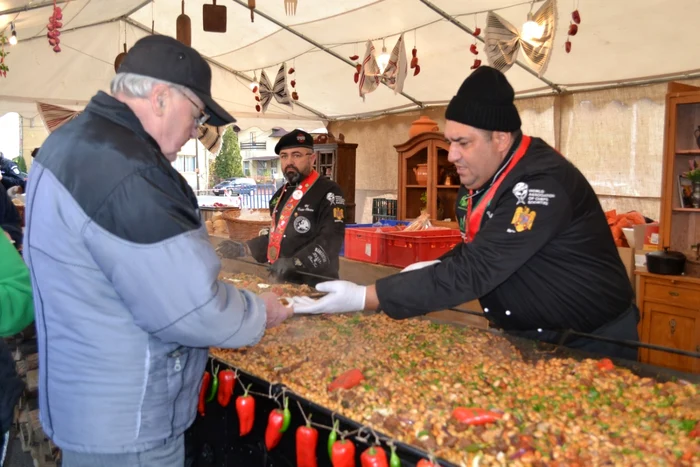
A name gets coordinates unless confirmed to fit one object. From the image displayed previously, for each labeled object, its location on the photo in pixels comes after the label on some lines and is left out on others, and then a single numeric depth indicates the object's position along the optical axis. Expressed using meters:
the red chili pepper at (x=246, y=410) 2.03
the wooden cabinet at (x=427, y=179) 7.14
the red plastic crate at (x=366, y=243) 6.16
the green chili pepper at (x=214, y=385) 2.29
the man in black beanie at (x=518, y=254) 2.06
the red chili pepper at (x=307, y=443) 1.73
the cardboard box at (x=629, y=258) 5.01
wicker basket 6.39
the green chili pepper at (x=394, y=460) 1.47
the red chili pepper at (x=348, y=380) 1.88
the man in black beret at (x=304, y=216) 4.07
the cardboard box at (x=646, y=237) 5.00
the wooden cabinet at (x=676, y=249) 4.45
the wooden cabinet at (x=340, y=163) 8.61
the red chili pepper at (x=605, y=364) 1.93
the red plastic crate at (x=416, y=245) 5.84
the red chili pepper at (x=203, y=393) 2.37
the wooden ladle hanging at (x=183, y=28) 4.48
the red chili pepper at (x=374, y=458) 1.47
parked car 18.06
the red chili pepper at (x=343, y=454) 1.58
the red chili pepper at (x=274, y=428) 1.86
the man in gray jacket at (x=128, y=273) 1.32
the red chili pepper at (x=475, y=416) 1.58
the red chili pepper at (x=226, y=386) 2.18
